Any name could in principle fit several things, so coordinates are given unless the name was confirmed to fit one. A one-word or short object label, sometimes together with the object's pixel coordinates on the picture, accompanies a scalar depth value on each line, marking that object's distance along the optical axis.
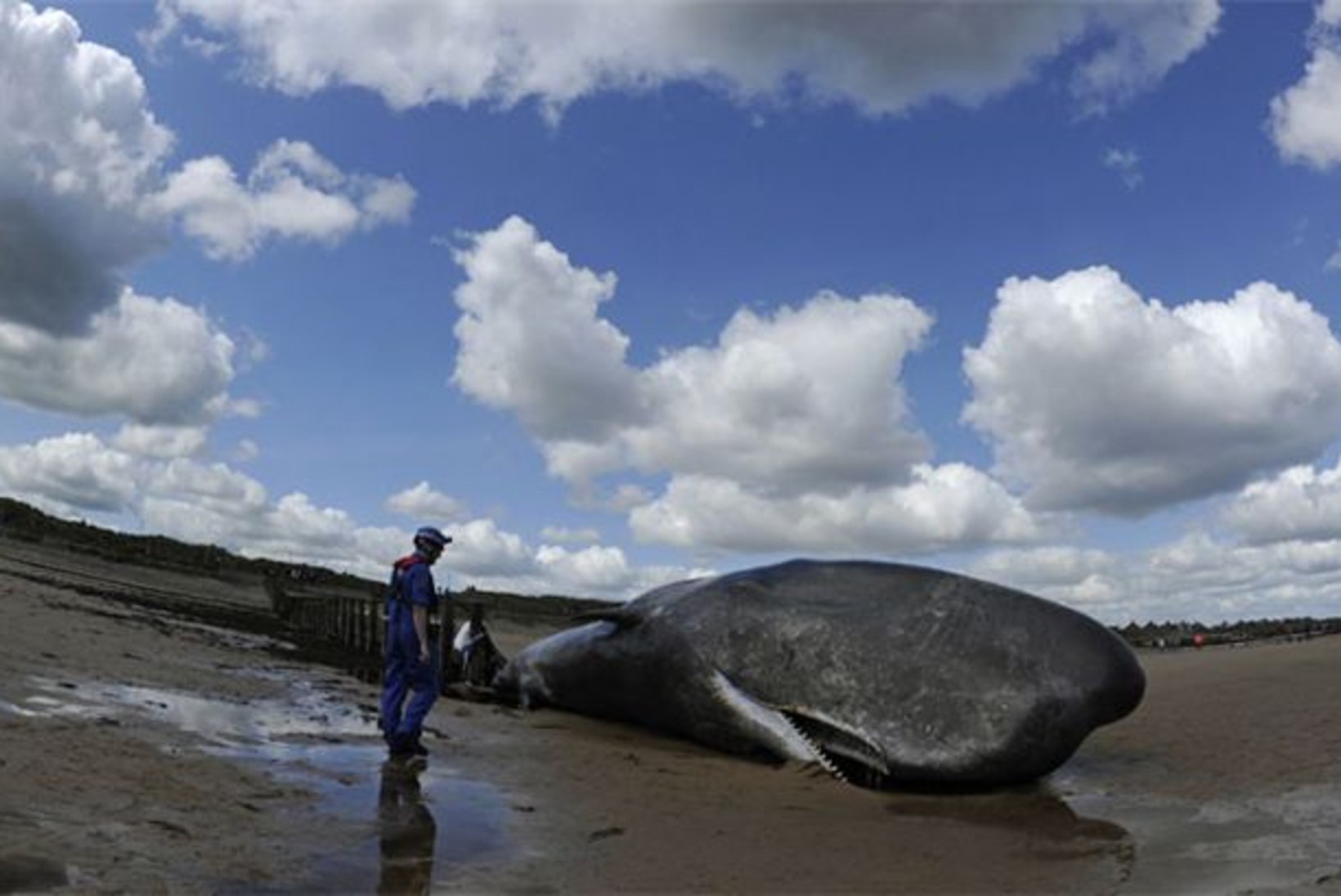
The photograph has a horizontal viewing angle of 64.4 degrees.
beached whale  9.46
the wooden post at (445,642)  15.89
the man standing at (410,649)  9.08
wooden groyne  16.55
